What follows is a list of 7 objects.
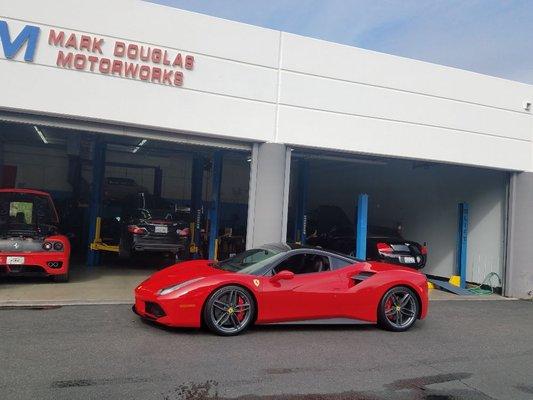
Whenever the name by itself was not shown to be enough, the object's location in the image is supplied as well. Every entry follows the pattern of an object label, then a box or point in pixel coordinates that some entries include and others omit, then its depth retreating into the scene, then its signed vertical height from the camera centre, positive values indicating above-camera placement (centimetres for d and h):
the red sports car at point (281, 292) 588 -88
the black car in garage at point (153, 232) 1093 -34
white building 821 +239
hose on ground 1192 -125
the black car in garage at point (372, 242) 1172 -34
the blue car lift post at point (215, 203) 1205 +43
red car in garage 839 -59
